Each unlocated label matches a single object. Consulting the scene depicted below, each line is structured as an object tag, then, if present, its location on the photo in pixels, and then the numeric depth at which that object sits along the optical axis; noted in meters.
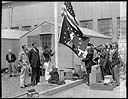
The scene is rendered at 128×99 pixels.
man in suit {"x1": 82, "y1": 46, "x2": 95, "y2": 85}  7.40
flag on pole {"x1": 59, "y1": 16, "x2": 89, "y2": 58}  6.82
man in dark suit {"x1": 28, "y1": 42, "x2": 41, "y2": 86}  6.78
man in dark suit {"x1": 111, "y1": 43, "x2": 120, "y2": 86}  6.90
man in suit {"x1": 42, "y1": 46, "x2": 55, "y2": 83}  7.87
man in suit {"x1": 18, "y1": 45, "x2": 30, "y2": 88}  7.00
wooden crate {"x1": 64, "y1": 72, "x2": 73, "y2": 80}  8.25
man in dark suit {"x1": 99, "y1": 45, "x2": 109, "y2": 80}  7.11
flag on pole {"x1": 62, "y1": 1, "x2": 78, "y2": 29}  7.11
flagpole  7.53
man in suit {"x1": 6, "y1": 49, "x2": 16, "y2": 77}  10.02
